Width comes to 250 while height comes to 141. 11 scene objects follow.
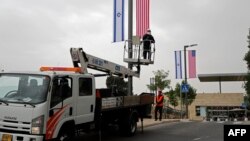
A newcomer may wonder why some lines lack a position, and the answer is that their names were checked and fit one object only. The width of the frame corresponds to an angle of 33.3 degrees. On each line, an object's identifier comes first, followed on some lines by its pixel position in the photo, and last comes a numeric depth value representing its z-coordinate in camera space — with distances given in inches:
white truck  408.8
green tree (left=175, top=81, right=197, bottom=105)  2622.0
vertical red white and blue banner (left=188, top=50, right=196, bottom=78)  1375.5
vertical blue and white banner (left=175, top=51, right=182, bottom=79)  1369.3
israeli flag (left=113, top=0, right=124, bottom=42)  868.6
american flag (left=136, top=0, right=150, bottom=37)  913.5
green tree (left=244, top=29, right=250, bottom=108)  2008.2
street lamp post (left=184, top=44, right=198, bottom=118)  1385.3
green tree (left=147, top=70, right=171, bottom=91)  2003.4
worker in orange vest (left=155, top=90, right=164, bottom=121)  981.2
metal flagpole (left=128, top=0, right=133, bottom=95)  829.8
